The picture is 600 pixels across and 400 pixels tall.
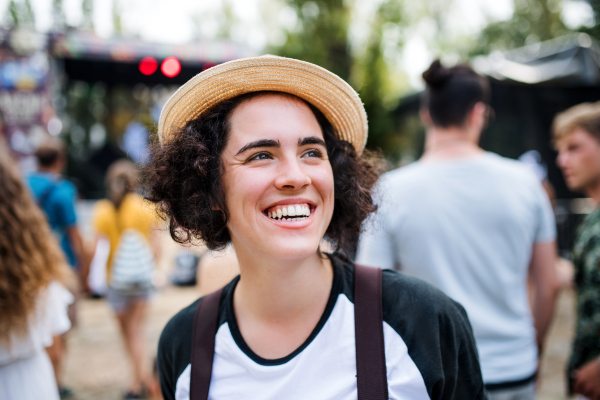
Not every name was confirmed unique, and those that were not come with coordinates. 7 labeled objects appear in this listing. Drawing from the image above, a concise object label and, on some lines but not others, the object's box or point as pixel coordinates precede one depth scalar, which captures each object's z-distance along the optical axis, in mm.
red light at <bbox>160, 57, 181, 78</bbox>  8752
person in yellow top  4070
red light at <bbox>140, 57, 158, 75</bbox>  8727
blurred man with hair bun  2043
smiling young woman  1263
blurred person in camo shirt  2064
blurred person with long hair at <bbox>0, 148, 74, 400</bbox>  1850
